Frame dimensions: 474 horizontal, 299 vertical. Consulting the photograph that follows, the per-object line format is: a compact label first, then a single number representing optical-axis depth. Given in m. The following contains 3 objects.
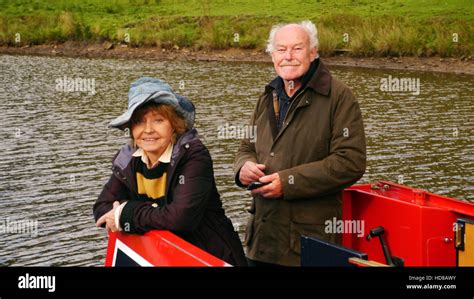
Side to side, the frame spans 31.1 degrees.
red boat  5.26
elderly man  5.72
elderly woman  5.26
